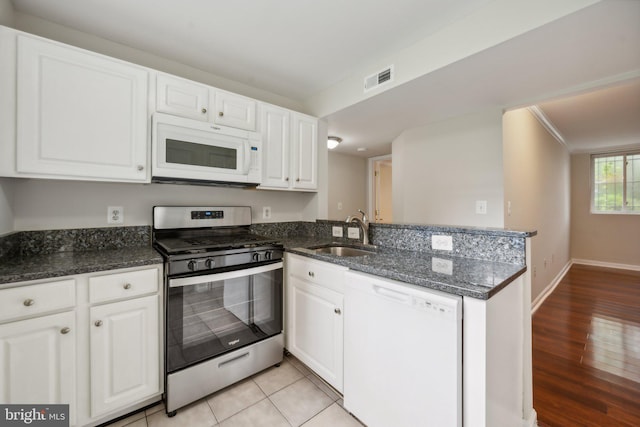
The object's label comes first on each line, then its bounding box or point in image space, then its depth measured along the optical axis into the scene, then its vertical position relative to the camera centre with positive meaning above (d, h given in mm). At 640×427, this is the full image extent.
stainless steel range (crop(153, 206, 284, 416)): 1521 -593
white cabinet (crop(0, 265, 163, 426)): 1169 -651
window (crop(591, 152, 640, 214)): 5062 +635
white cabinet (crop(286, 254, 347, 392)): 1604 -697
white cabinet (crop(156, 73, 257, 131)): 1760 +814
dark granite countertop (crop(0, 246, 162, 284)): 1188 -262
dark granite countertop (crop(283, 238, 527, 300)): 1058 -278
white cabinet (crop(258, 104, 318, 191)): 2264 +592
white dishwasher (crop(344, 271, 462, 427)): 1060 -654
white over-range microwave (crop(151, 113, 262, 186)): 1705 +437
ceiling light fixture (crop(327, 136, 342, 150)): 3410 +966
